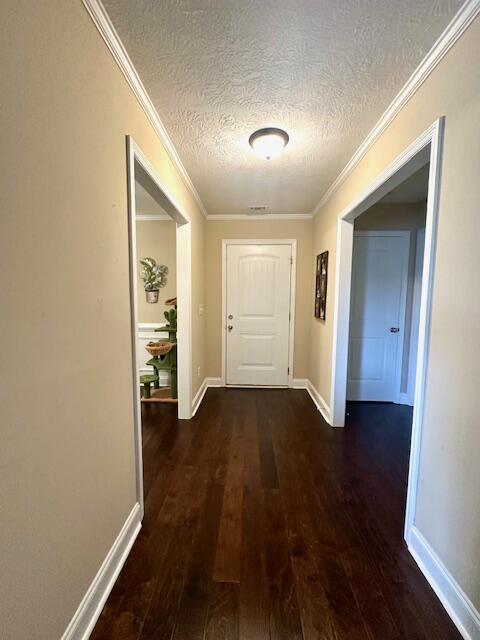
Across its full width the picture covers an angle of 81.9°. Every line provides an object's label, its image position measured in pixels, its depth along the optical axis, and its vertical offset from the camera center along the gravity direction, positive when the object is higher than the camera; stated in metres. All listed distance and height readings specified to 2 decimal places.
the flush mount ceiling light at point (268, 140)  1.80 +1.02
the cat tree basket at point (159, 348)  3.24 -0.67
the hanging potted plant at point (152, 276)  3.84 +0.20
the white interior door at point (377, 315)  3.18 -0.24
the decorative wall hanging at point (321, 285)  3.04 +0.10
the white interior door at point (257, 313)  3.70 -0.29
